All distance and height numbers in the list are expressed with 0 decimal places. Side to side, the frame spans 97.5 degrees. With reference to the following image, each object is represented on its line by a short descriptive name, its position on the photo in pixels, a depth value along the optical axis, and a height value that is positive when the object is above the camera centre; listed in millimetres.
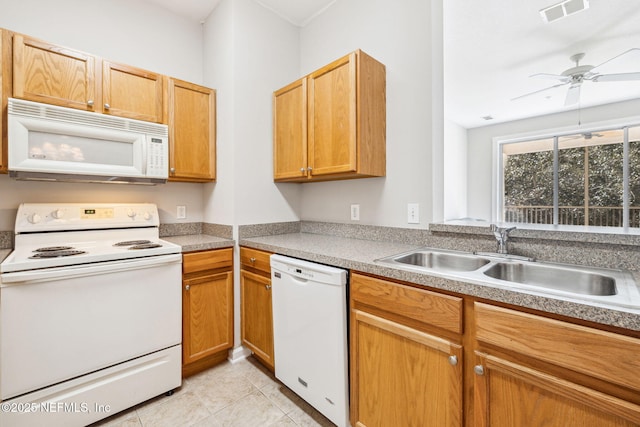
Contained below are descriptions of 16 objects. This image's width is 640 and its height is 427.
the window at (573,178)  3990 +502
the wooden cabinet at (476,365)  746 -512
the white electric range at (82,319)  1307 -563
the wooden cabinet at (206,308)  1870 -683
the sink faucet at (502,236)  1355 -128
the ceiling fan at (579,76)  2748 +1389
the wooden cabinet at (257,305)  1863 -663
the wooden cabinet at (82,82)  1591 +824
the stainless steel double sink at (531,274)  858 -257
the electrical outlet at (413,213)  1791 -19
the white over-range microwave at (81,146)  1551 +410
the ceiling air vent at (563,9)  2006 +1488
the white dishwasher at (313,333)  1360 -653
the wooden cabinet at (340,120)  1750 +610
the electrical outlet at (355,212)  2141 -16
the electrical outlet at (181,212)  2383 -7
